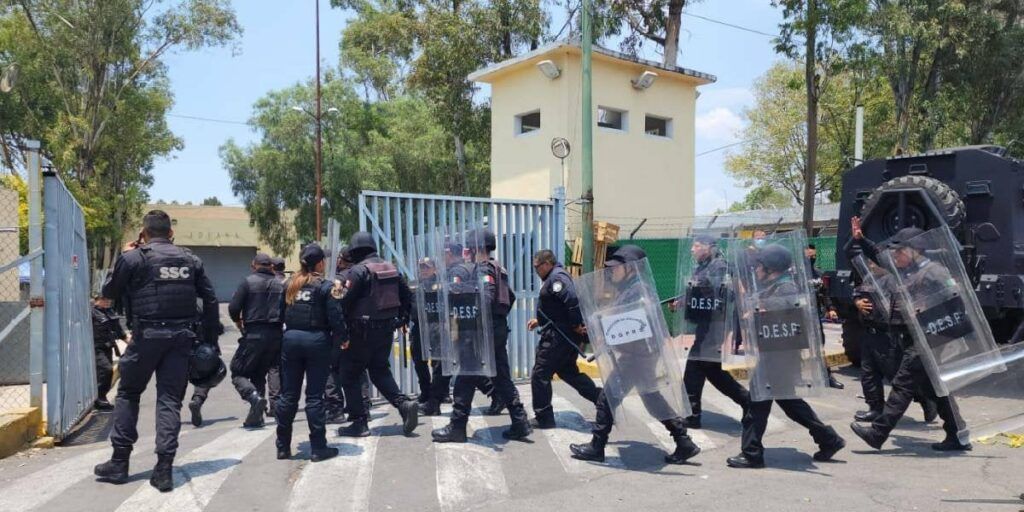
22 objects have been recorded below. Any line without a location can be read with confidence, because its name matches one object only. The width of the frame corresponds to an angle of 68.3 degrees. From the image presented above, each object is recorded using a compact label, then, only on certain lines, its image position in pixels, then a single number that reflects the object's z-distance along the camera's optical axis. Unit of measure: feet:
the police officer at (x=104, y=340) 27.61
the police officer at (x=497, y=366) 20.86
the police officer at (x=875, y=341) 20.25
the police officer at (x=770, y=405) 18.03
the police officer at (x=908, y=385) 18.63
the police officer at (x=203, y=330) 18.42
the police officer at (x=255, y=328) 23.50
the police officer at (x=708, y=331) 20.11
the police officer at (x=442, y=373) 21.25
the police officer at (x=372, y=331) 21.13
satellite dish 47.34
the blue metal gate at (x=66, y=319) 21.20
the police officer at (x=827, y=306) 30.07
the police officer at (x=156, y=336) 16.87
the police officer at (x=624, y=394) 18.22
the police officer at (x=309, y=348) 18.83
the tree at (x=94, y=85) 66.28
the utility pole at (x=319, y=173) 88.07
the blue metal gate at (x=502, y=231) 26.03
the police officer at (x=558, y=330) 20.35
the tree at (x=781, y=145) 116.57
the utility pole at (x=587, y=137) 36.65
